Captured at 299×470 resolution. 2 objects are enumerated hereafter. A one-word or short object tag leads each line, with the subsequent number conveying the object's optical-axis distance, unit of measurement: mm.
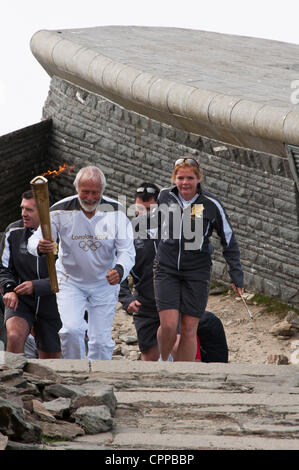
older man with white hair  16266
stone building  23984
